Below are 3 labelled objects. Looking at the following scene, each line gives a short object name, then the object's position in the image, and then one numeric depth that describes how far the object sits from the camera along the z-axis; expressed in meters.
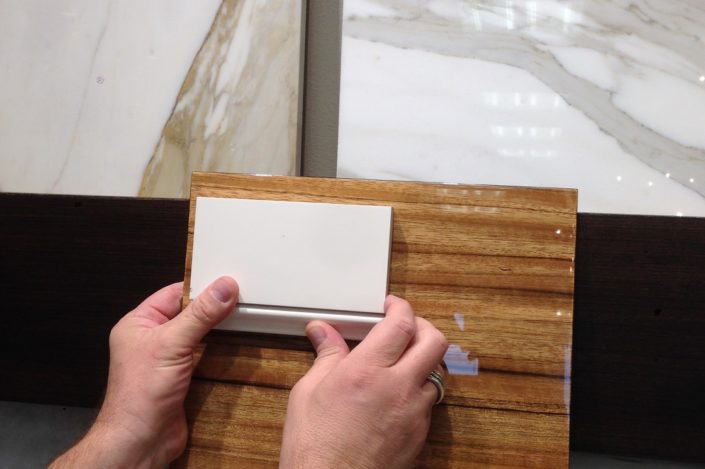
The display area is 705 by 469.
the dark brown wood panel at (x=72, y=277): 0.54
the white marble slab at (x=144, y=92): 0.56
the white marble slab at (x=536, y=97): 0.51
